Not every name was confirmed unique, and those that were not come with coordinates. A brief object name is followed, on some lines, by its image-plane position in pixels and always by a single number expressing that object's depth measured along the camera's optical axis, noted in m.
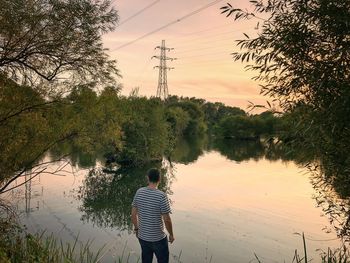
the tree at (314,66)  5.45
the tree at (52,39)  9.02
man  6.68
